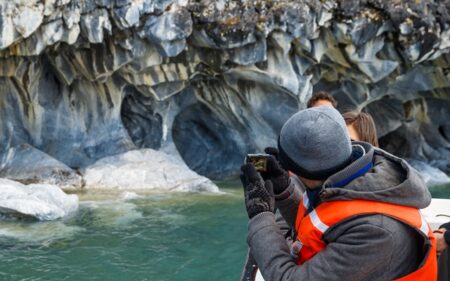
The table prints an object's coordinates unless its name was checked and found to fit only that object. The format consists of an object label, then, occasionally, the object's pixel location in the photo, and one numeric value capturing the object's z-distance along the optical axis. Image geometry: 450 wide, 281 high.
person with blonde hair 3.14
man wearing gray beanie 1.70
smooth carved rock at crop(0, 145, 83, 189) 14.15
